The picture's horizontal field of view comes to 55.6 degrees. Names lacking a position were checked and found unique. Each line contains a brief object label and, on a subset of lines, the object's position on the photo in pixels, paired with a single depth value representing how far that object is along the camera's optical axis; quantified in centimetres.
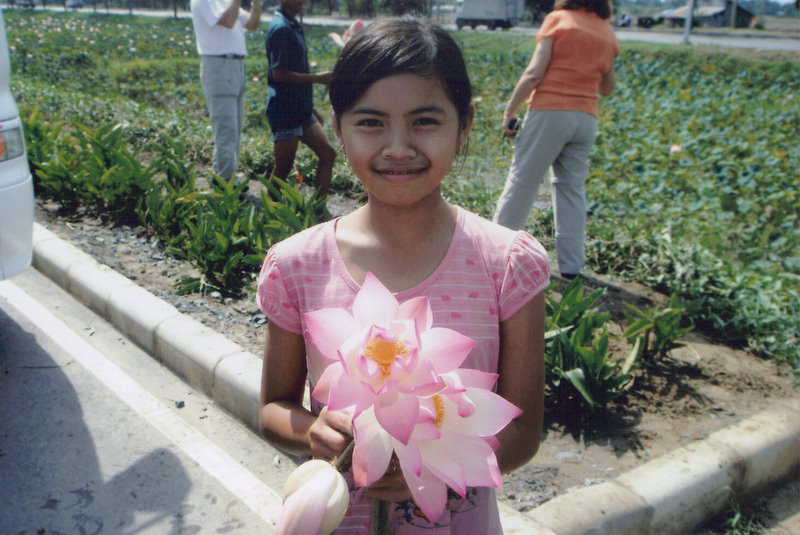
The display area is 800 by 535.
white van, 350
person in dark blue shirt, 538
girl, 142
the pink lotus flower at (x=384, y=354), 86
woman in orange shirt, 440
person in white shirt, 594
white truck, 3847
